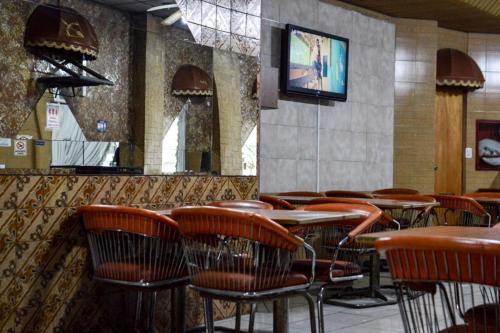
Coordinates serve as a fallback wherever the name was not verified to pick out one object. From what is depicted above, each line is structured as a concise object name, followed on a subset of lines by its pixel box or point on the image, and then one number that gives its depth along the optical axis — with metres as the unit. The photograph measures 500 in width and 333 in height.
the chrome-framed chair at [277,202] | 5.88
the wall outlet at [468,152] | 11.50
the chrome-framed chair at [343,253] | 3.88
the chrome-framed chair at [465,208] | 6.60
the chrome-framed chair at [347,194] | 7.36
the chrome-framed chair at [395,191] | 8.69
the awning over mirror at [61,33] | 3.92
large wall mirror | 3.86
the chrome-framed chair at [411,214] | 6.07
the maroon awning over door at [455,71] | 10.75
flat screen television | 8.12
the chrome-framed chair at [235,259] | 3.15
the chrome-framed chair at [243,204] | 4.63
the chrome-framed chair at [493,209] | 7.21
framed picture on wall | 11.56
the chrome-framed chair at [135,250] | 3.57
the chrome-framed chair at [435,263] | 1.88
